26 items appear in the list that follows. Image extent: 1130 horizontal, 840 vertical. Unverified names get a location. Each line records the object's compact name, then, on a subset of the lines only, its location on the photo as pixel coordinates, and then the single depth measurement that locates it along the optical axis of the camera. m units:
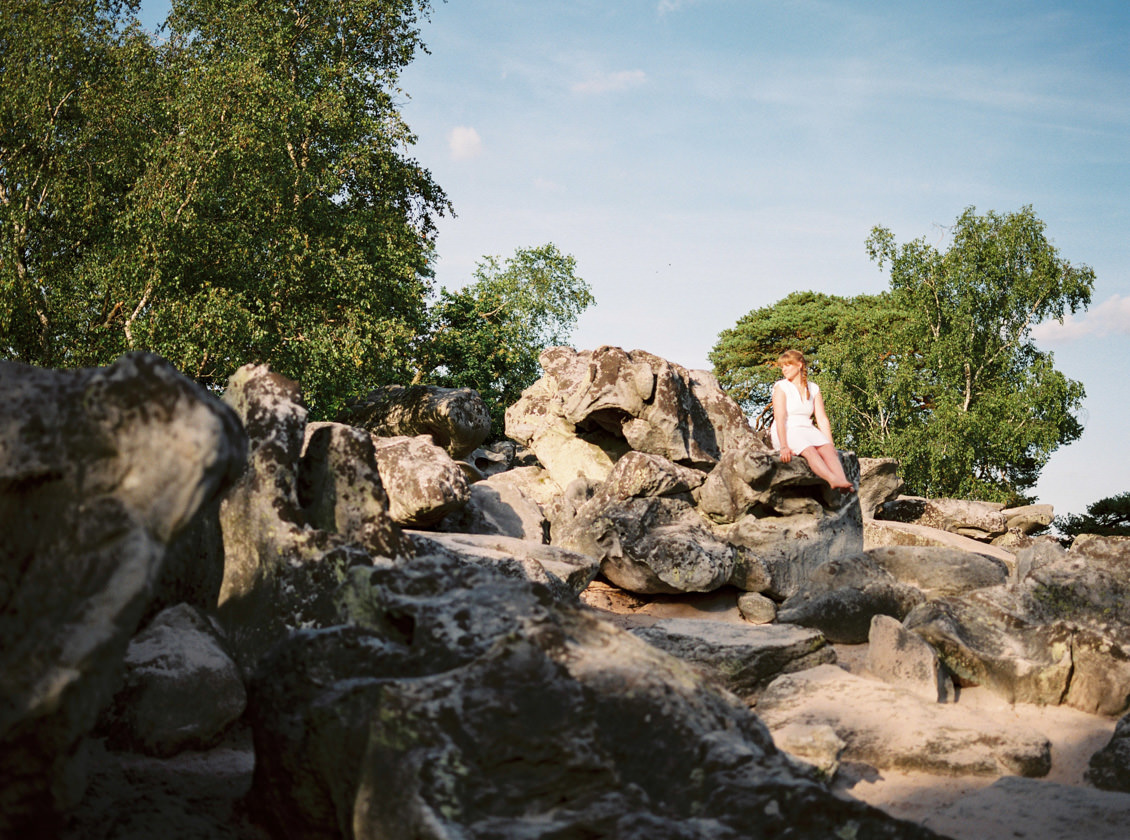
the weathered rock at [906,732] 5.38
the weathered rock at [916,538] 15.33
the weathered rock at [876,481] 19.20
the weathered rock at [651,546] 11.29
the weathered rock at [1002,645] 6.80
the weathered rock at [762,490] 12.30
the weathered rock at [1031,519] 21.70
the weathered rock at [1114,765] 5.20
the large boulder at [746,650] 7.12
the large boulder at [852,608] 9.11
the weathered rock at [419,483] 10.28
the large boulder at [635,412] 14.91
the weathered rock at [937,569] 11.28
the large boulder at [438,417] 14.50
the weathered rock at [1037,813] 4.37
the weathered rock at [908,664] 6.64
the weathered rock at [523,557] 7.83
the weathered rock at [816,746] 4.98
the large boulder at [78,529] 2.66
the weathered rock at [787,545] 11.83
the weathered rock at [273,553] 5.14
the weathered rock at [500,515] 11.38
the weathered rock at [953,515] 20.25
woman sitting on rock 11.65
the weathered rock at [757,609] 11.20
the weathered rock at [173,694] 4.18
